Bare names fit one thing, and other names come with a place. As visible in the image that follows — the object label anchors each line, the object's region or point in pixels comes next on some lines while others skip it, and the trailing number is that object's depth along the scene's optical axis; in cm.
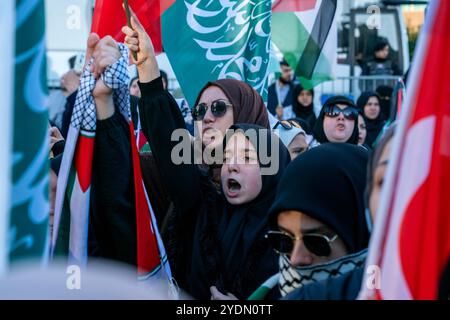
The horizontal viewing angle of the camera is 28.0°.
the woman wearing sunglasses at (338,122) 677
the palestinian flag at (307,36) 644
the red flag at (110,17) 375
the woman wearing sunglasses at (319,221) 283
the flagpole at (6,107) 209
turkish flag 201
